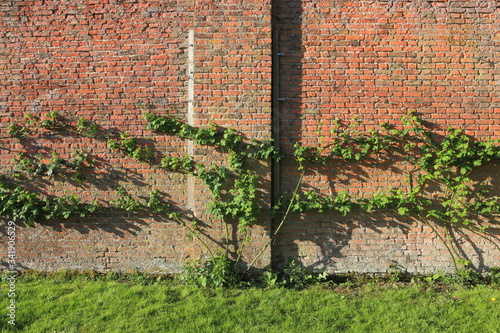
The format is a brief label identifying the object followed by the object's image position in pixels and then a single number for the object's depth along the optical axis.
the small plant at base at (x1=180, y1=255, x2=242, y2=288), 3.89
